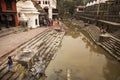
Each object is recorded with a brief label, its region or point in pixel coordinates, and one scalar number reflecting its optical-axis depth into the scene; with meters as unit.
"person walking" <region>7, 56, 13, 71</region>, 9.16
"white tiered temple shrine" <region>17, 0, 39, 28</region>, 25.44
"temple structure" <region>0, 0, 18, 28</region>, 20.61
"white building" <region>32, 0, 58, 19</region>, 46.83
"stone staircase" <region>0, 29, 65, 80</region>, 9.05
